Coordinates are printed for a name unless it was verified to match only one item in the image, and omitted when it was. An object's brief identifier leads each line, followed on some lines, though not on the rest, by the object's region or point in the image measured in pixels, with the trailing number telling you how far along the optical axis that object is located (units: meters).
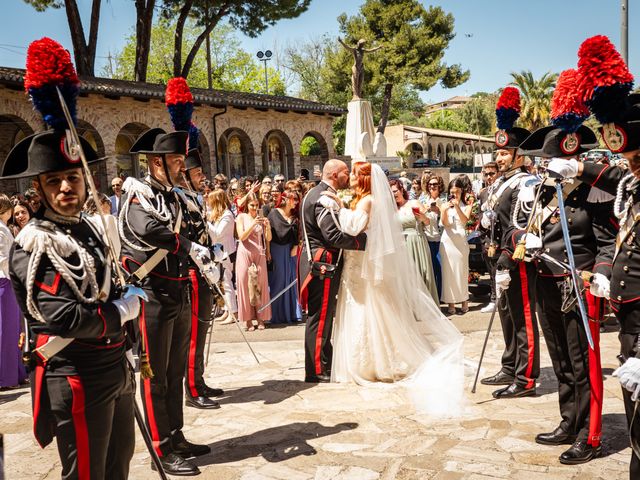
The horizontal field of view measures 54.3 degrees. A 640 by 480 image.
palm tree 50.09
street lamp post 41.16
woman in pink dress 9.28
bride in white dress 6.12
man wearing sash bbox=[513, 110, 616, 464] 4.18
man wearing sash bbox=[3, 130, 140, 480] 2.86
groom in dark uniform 6.27
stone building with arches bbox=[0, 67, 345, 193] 17.75
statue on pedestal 16.30
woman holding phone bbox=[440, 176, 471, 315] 9.63
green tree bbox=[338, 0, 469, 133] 35.38
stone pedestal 15.15
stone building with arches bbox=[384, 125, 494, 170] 58.50
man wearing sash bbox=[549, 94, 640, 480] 3.12
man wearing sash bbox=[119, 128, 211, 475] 4.30
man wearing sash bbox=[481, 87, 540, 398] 5.61
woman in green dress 9.37
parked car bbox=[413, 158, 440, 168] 45.75
